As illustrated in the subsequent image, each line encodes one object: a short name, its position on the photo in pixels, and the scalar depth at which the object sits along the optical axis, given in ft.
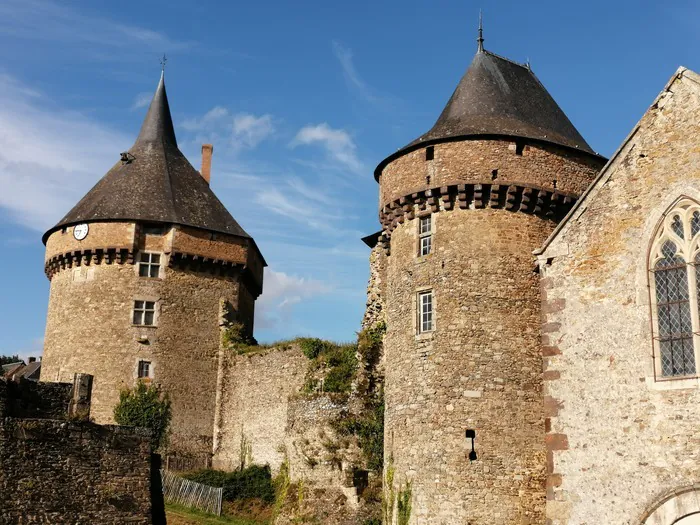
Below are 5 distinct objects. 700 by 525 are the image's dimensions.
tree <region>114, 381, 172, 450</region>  104.47
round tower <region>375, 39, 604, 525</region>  63.87
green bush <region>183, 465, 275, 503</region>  97.66
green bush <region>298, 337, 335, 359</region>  99.04
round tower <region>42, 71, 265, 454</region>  107.34
